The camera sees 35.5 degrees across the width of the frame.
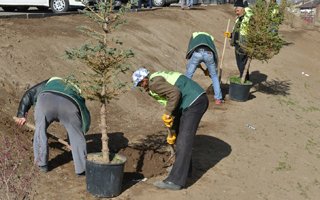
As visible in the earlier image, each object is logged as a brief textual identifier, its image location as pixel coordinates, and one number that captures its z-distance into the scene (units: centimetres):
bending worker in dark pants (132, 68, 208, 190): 660
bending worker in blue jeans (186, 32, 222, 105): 1047
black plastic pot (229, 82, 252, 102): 1159
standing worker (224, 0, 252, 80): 1188
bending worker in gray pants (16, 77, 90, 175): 655
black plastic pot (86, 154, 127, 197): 605
